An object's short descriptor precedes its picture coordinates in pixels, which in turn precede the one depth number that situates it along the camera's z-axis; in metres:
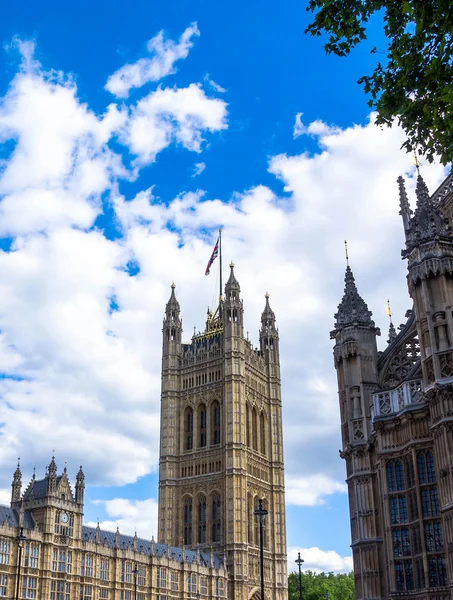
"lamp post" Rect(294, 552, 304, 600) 53.19
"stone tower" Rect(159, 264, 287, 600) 102.44
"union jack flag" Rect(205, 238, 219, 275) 115.12
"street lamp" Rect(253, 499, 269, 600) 36.34
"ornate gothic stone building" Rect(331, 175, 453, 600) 28.08
